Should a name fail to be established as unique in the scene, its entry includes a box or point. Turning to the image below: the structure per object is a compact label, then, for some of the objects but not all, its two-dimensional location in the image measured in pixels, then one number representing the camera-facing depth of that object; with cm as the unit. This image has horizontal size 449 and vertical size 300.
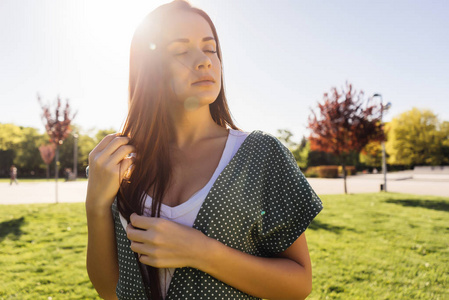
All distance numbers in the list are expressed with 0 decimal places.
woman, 103
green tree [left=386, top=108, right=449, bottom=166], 4191
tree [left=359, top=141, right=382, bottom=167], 4934
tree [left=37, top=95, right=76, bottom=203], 1388
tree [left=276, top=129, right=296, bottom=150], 6488
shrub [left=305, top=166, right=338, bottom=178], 3809
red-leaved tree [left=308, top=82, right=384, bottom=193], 1658
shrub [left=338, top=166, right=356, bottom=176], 4334
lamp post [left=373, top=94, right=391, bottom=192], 1667
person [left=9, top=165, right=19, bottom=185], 2605
